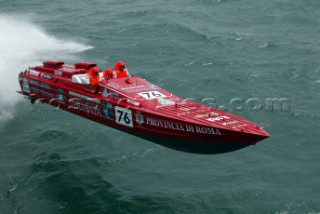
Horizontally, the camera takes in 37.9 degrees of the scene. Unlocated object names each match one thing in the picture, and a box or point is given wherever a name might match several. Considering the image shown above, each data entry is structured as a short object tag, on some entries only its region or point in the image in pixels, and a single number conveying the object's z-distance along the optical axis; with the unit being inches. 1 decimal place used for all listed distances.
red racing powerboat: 901.2
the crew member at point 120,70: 1111.0
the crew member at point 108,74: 1075.8
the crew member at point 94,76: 1060.5
